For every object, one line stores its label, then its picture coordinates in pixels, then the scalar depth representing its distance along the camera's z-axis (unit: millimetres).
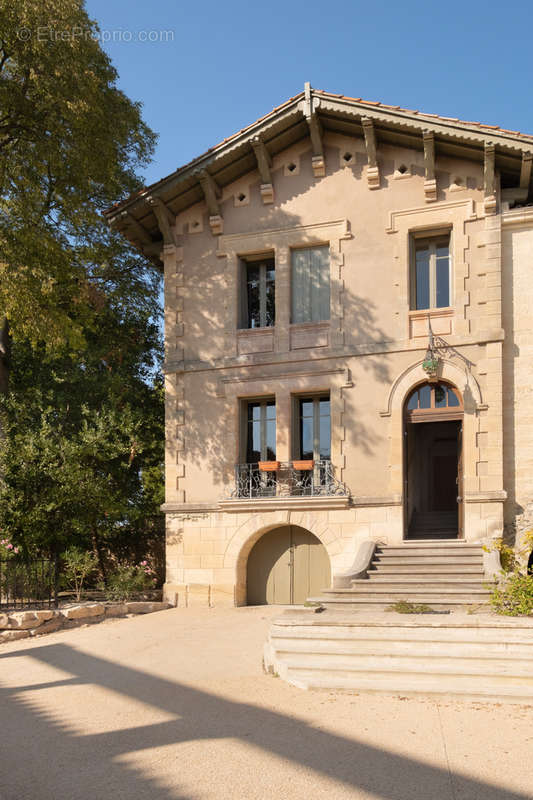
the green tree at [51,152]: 14711
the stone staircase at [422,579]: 11781
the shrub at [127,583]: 15578
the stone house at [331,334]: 14711
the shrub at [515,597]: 9586
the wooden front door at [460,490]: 14688
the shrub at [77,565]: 16016
